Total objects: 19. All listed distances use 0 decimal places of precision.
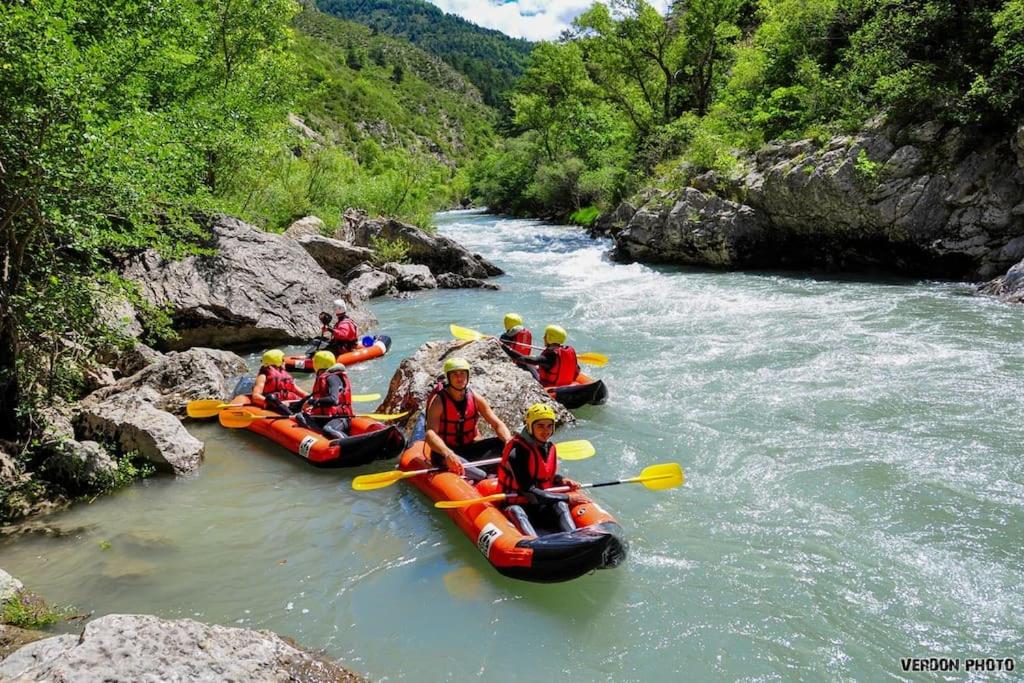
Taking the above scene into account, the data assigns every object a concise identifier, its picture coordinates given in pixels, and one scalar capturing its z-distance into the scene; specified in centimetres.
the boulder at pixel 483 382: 717
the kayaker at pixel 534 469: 483
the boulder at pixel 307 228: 1740
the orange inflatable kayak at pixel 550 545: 416
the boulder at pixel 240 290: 1054
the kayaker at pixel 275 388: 752
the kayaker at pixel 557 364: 809
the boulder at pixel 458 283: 1648
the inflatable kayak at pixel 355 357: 966
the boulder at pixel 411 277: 1677
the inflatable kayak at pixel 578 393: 780
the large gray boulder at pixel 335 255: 1684
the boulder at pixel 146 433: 619
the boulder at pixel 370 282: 1575
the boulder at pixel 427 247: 1805
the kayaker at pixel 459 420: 584
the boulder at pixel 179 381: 790
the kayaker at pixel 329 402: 704
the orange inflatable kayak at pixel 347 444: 636
